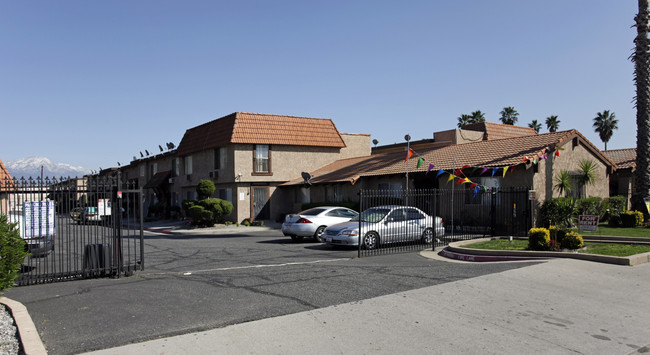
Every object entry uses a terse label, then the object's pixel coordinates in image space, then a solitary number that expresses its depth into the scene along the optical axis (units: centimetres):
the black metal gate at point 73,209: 916
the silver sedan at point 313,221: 1778
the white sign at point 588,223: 1550
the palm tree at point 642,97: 2170
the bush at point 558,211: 1880
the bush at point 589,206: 2048
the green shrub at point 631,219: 1972
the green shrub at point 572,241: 1230
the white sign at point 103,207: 962
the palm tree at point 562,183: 1961
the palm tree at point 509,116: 5809
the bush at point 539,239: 1253
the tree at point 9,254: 652
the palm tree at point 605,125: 6438
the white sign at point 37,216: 929
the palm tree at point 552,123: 6456
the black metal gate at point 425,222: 1455
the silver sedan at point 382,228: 1461
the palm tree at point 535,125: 6412
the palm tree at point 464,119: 5518
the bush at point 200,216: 2705
